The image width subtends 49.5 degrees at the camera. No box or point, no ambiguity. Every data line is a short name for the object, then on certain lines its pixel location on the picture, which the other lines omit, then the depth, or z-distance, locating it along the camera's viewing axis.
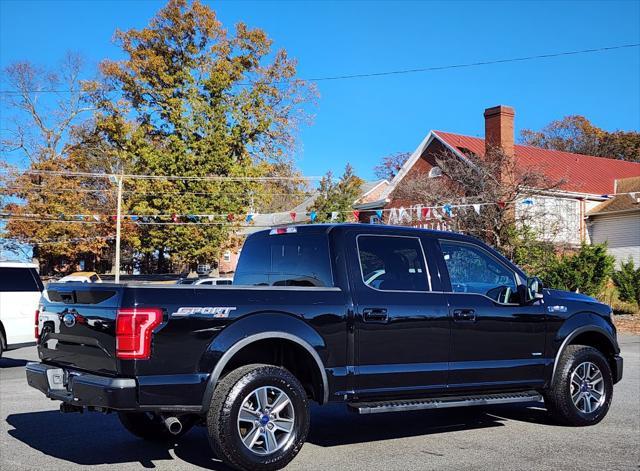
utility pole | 33.09
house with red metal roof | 29.45
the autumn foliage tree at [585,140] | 61.62
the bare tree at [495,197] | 24.27
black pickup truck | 5.11
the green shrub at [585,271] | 22.25
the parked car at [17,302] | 12.77
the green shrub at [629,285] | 22.20
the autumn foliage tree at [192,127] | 37.69
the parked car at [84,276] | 28.42
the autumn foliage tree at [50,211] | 40.81
